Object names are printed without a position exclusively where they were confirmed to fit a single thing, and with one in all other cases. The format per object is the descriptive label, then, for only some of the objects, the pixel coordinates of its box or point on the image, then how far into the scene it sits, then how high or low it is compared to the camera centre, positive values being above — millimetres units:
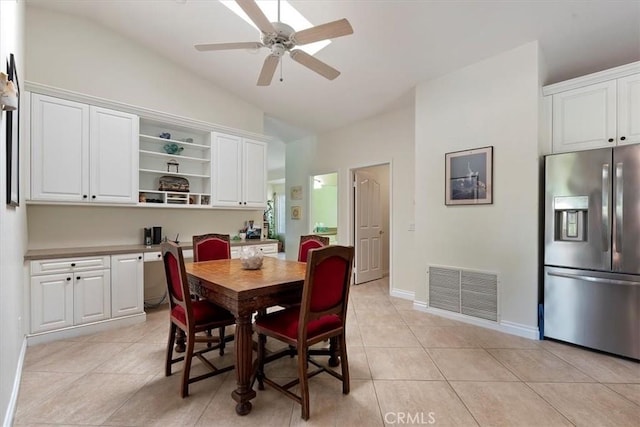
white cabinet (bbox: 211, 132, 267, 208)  4242 +642
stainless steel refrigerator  2432 -315
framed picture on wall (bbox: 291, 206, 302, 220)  6256 +32
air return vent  3176 -905
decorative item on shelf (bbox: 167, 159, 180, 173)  4094 +695
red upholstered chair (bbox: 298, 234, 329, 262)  2898 -301
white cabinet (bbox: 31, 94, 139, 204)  2926 +659
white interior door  5246 -268
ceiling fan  1893 +1246
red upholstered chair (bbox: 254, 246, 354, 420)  1740 -707
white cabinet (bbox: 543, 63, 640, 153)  2652 +1007
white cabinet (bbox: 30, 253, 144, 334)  2734 -782
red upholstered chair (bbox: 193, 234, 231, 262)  3072 -365
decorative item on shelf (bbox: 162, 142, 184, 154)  4008 +903
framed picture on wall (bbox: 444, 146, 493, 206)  3201 +424
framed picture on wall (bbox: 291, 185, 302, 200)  6289 +468
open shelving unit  3850 +702
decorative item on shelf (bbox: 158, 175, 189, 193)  3949 +413
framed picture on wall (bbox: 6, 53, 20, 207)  1714 +406
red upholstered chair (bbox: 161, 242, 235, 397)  1921 -731
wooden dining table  1767 -531
